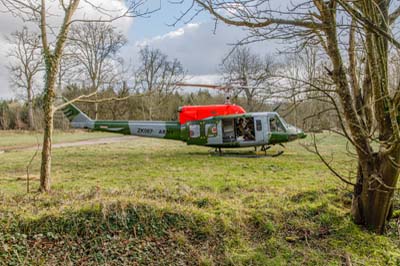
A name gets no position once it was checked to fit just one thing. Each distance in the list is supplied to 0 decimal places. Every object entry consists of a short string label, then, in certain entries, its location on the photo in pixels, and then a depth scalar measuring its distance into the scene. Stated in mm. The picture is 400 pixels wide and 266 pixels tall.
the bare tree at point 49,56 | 4758
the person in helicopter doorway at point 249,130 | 10606
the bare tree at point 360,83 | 2879
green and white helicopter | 10539
